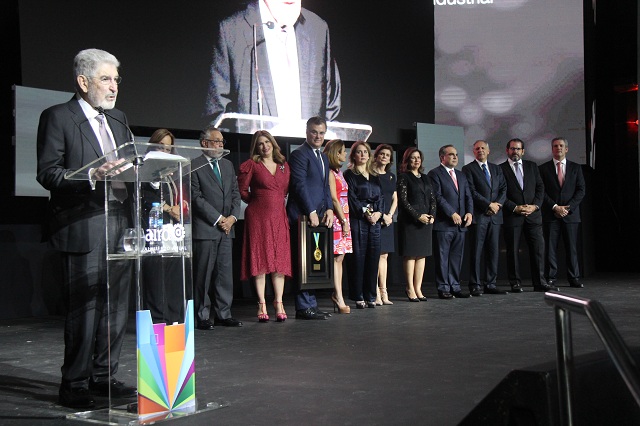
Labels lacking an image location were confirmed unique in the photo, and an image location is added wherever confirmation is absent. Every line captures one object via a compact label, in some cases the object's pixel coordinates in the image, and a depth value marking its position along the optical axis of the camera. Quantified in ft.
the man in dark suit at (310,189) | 21.18
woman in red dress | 20.81
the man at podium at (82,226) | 10.87
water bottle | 10.43
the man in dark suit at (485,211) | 27.50
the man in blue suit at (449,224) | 26.63
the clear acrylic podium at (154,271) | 10.17
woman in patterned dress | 22.56
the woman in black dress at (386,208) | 24.66
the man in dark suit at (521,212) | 28.43
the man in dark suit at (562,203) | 29.25
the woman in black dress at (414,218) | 25.82
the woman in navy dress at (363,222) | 23.58
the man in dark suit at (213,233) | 20.13
